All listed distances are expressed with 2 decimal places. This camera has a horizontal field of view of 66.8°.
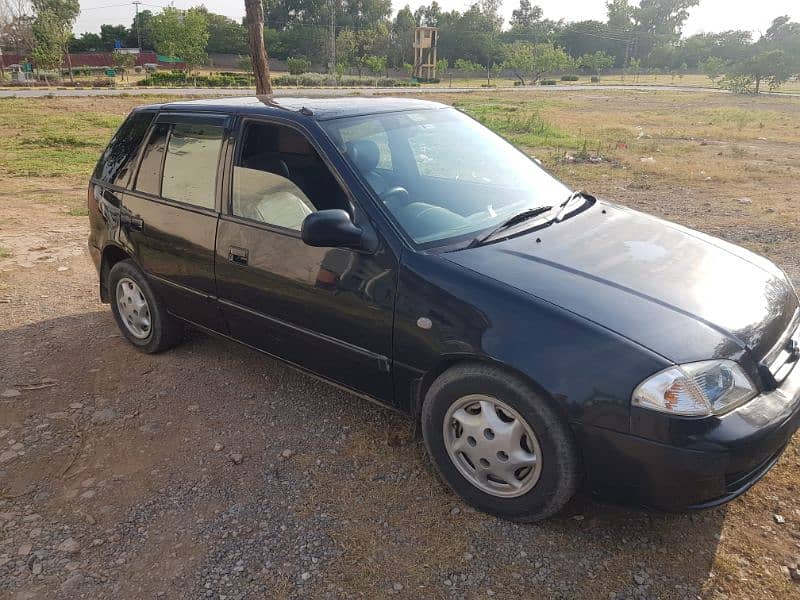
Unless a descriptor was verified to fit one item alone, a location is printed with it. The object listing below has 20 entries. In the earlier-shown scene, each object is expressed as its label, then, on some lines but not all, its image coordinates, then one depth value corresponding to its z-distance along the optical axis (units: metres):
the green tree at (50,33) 46.12
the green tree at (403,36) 84.50
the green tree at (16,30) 52.41
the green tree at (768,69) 45.84
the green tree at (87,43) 75.25
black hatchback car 2.24
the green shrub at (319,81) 54.62
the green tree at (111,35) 78.81
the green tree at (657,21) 103.38
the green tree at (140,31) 78.03
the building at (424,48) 75.44
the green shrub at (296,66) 67.44
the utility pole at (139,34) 79.29
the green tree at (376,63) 66.31
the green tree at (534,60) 70.06
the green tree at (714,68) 64.31
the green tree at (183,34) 53.25
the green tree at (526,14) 117.94
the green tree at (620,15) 105.81
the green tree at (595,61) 82.56
